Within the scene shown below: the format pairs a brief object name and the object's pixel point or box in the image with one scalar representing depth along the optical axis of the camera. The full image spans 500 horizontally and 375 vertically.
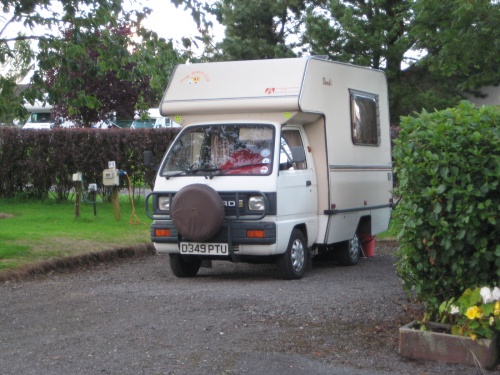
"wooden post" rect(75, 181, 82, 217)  16.98
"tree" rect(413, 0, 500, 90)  14.24
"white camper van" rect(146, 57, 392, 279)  10.51
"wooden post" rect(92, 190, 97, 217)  17.49
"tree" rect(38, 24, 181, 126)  11.29
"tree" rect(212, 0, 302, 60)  31.89
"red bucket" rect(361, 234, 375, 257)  13.60
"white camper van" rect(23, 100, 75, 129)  43.25
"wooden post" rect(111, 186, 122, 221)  17.09
